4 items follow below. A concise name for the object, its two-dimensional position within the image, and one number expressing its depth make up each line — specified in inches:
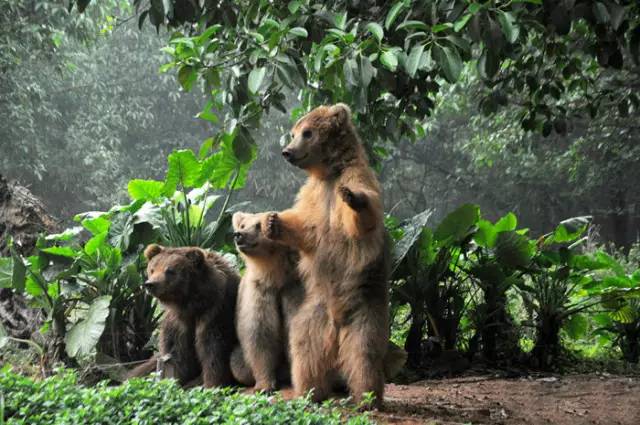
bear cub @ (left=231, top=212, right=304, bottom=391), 401.1
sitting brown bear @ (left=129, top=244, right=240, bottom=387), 413.4
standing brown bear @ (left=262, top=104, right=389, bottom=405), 372.8
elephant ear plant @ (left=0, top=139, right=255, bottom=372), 498.9
